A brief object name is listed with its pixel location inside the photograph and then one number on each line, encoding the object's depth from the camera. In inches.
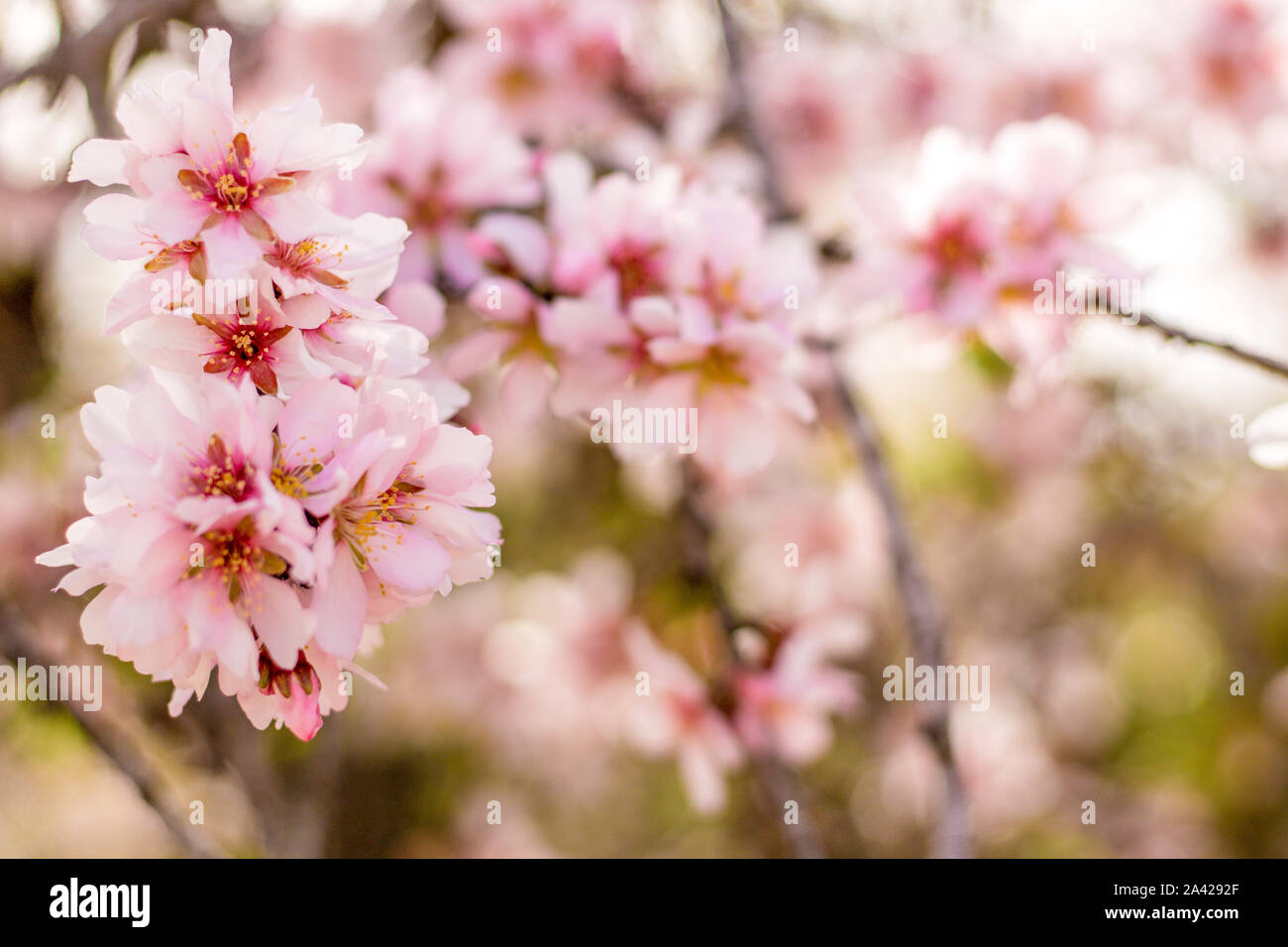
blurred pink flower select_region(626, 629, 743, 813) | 25.8
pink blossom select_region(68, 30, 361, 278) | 18.6
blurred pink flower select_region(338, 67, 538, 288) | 21.5
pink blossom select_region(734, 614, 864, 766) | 25.4
